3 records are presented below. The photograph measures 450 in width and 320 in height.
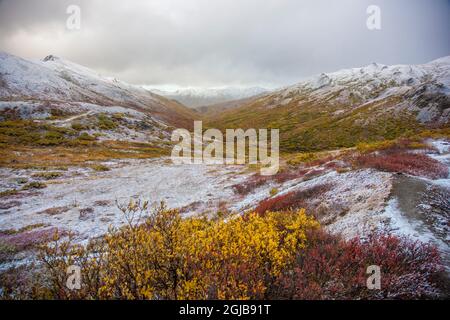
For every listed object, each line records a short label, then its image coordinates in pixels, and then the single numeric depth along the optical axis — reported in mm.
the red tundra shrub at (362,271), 5727
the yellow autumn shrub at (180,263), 5516
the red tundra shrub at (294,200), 14109
